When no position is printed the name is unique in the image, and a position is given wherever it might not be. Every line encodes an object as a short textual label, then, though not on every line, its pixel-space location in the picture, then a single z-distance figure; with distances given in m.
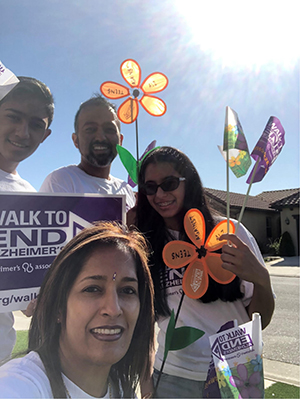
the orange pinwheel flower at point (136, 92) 1.23
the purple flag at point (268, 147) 1.07
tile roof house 13.84
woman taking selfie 0.82
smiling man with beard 1.20
